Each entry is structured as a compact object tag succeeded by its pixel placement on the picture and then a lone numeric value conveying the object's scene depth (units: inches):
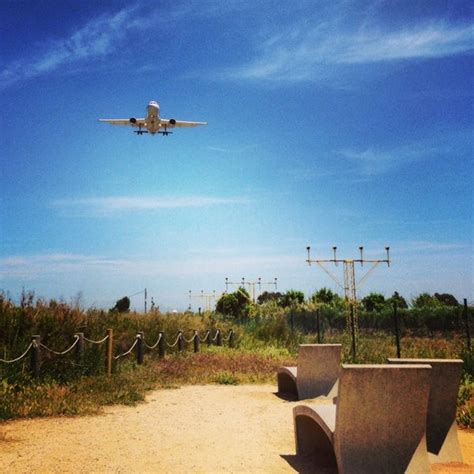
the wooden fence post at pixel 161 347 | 549.8
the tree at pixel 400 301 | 1220.5
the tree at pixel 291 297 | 1685.9
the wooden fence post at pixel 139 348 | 482.9
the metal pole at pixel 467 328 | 425.4
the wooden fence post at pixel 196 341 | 645.3
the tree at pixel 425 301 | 1019.9
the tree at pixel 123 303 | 1157.1
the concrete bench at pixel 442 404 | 184.4
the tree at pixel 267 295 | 2360.2
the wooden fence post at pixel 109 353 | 409.4
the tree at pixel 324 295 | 1600.4
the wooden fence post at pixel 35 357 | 339.0
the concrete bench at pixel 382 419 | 150.3
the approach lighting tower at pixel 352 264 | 608.1
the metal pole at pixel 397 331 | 465.7
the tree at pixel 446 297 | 1368.1
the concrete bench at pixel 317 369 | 324.2
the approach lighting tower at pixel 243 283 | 1596.6
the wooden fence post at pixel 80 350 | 386.0
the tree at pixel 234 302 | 1614.2
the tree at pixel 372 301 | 1352.0
